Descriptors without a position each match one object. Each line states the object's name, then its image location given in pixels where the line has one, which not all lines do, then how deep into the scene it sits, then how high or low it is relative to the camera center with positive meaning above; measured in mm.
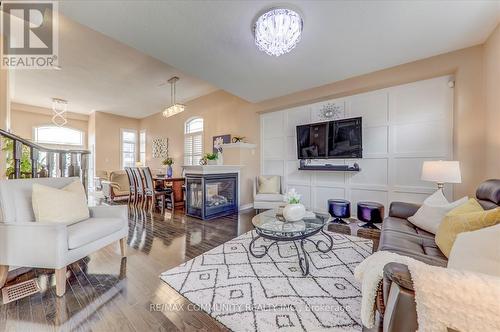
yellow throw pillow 1268 -424
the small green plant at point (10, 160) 2854 +72
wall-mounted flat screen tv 3619 +502
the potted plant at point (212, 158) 4793 +165
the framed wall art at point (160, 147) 7539 +686
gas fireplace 4027 -671
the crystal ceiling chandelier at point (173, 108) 4828 +1436
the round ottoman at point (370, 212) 3033 -747
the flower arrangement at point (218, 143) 5484 +625
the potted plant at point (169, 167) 5848 -71
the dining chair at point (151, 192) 4840 -694
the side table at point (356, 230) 2902 -1065
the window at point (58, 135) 7079 +1110
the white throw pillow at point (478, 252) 853 -411
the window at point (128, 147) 8250 +768
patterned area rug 1391 -1095
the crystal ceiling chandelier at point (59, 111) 6350 +1950
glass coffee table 1962 -681
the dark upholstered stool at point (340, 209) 3416 -775
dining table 5270 -582
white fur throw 668 -479
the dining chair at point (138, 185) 5207 -563
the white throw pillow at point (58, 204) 1810 -393
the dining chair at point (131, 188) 5500 -675
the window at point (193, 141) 6422 +800
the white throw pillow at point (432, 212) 1946 -493
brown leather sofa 795 -622
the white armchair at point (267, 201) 4000 -743
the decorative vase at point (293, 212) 2271 -553
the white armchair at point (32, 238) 1635 -640
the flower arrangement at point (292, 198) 2402 -409
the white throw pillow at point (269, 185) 4328 -450
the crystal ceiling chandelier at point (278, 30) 2092 +1512
